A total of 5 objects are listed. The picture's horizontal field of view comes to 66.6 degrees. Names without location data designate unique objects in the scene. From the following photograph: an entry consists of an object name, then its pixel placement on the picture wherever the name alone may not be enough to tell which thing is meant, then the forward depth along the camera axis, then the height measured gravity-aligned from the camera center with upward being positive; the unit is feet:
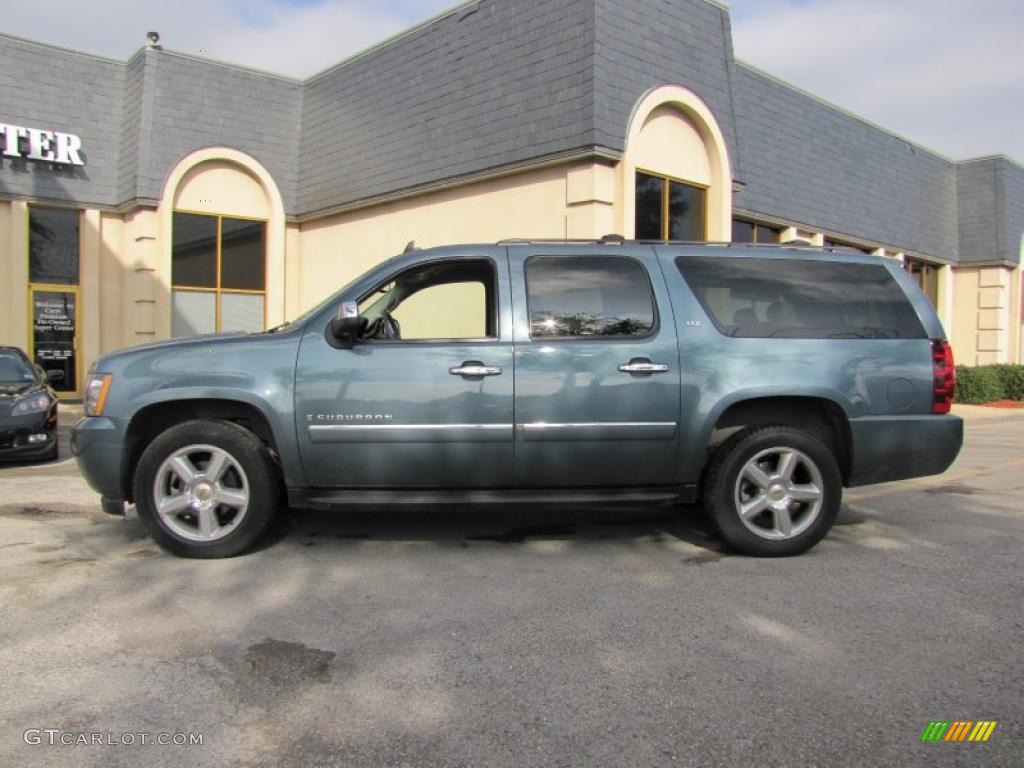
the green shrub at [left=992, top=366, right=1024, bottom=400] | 69.51 -0.68
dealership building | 38.17 +12.33
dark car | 27.09 -1.88
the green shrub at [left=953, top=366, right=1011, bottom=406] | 66.44 -1.02
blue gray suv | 15.26 -0.64
